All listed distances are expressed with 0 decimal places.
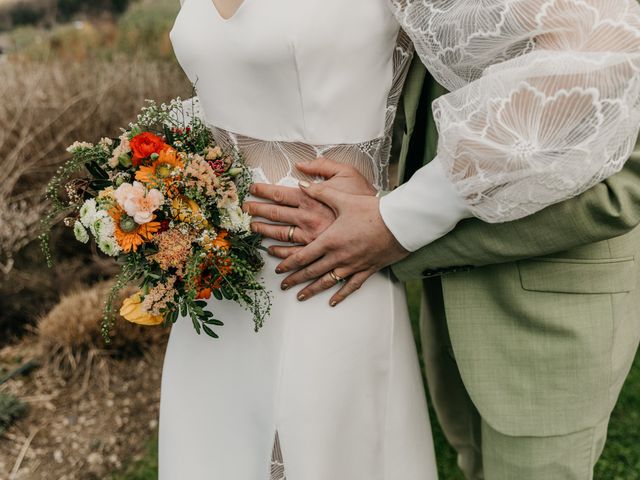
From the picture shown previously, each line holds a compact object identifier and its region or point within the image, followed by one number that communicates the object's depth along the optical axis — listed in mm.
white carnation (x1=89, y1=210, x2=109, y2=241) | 1351
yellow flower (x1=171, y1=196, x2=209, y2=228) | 1371
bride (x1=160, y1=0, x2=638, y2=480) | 1240
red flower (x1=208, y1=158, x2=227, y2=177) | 1441
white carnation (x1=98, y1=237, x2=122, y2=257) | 1350
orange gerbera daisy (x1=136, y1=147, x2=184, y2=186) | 1362
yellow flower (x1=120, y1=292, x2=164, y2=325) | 1463
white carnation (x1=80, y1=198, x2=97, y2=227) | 1383
